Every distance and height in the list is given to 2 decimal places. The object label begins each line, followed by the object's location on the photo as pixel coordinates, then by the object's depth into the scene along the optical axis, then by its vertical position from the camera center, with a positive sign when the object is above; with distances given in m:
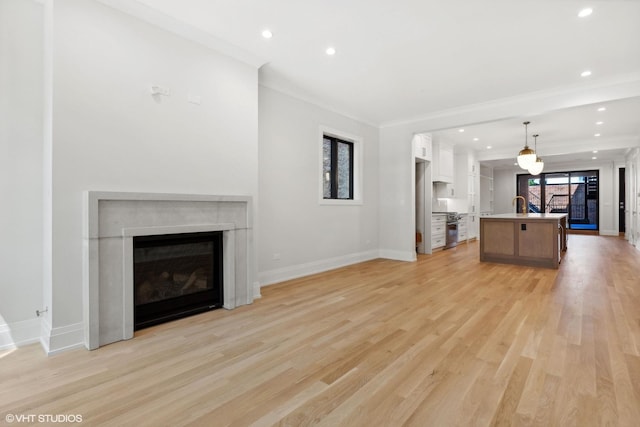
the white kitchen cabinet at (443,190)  8.65 +0.67
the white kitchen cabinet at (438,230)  7.38 -0.40
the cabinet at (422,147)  6.64 +1.49
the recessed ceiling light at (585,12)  2.75 +1.80
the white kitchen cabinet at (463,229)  9.09 -0.44
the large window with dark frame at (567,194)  12.49 +0.82
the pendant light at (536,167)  6.31 +0.96
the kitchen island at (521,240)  5.41 -0.47
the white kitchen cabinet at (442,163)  7.92 +1.35
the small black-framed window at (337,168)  5.56 +0.86
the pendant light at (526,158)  5.98 +1.07
